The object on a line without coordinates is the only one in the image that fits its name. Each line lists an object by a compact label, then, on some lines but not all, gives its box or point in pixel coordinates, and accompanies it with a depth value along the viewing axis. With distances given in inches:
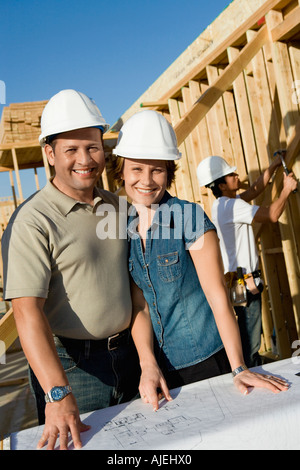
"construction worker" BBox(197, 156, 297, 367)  172.4
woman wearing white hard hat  86.2
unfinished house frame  195.8
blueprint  56.2
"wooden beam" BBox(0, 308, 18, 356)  110.2
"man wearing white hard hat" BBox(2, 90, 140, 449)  75.5
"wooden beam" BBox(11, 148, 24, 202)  422.3
